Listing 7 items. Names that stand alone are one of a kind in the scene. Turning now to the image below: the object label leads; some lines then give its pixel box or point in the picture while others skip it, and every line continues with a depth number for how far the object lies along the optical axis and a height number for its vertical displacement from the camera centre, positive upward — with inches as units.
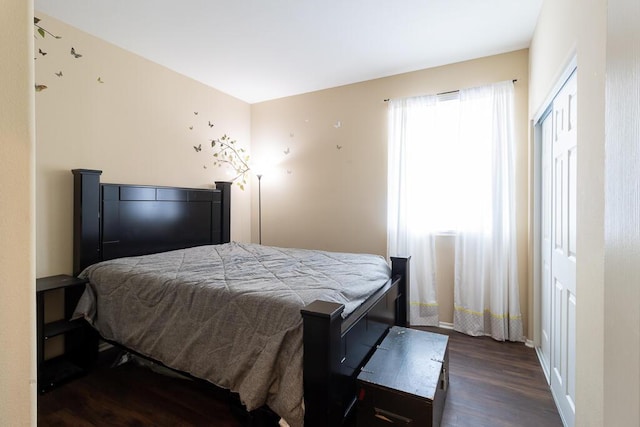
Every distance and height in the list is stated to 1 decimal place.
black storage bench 57.4 -34.4
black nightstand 83.7 -39.4
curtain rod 123.0 +49.6
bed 55.6 -21.3
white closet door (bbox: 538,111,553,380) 88.4 -9.2
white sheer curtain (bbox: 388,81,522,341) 113.4 +5.4
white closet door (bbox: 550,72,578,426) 65.0 -8.8
